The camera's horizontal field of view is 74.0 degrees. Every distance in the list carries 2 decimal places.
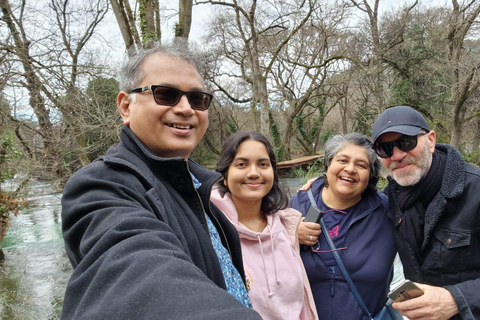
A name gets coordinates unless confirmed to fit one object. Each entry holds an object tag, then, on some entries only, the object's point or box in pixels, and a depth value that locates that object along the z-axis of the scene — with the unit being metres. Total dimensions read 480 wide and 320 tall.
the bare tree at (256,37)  12.42
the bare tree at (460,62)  9.49
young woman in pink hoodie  1.87
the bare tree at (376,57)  11.19
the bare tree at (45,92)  6.37
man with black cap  1.59
